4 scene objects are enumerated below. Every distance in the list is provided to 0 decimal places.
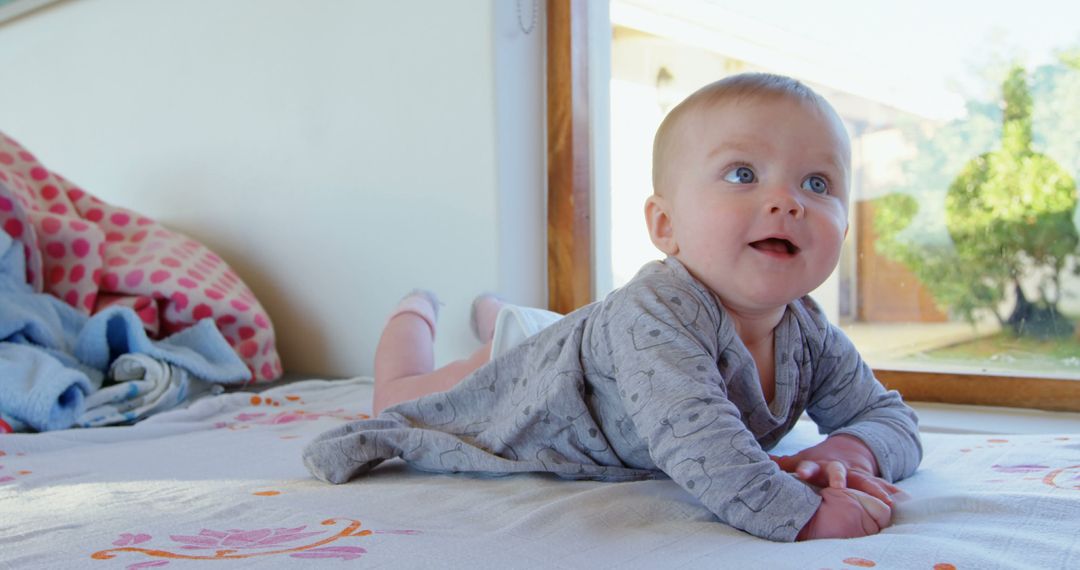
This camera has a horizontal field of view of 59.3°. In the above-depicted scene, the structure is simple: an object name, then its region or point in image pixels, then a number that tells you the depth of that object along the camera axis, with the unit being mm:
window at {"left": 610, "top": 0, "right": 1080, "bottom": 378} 1333
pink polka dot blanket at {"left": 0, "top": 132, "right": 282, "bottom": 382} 1657
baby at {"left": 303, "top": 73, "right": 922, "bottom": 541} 747
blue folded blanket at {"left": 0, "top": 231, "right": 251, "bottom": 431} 1277
